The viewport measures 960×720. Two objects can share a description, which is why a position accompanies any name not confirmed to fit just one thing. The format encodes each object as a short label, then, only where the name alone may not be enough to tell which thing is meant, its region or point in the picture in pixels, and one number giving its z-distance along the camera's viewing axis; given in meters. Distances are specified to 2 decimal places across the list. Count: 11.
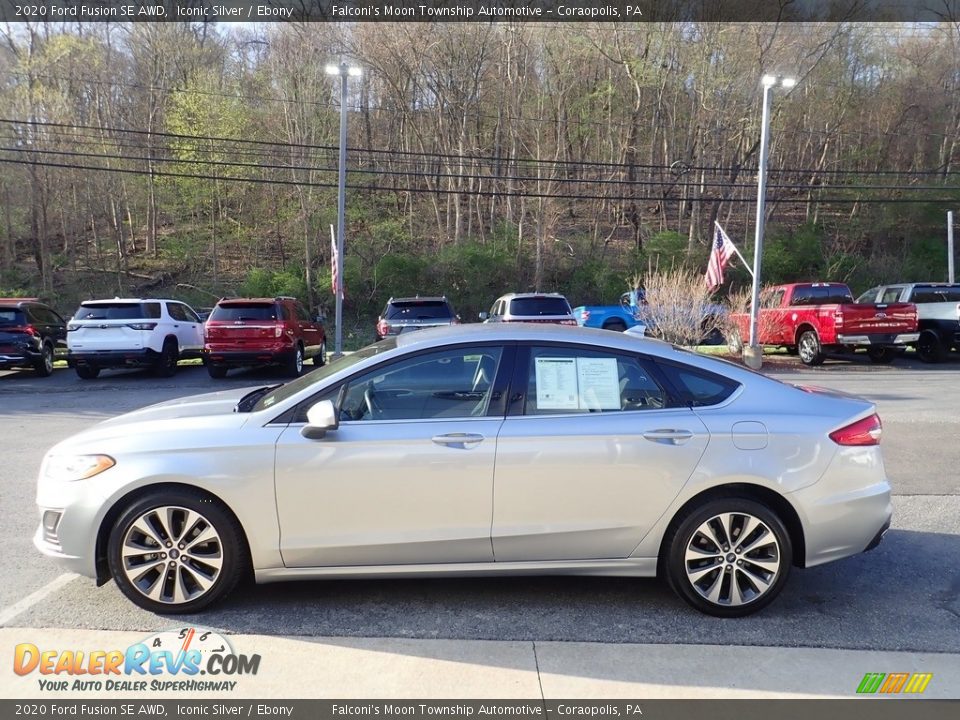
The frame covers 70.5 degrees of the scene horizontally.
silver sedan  3.65
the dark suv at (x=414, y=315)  15.28
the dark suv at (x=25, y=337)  15.26
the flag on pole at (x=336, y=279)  19.52
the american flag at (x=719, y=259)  18.06
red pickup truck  16.00
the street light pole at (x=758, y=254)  16.75
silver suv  15.64
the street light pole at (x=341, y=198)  19.30
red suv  14.65
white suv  14.73
